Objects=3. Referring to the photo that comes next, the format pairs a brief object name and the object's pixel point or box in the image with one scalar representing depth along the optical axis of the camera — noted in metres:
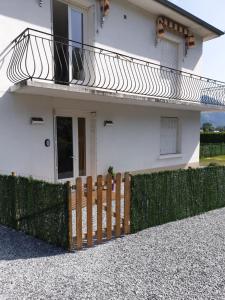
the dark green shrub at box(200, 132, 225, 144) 30.77
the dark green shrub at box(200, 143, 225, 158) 23.71
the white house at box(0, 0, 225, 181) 7.54
